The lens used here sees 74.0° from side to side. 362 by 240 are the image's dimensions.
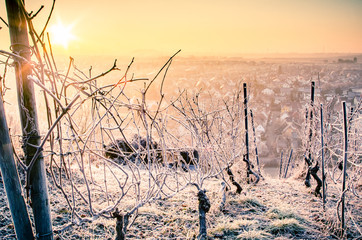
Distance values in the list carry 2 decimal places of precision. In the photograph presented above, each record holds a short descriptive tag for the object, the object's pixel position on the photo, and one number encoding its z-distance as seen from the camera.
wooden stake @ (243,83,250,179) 4.51
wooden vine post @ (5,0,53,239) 1.11
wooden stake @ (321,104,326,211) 2.95
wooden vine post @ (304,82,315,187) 4.38
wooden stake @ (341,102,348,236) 2.51
